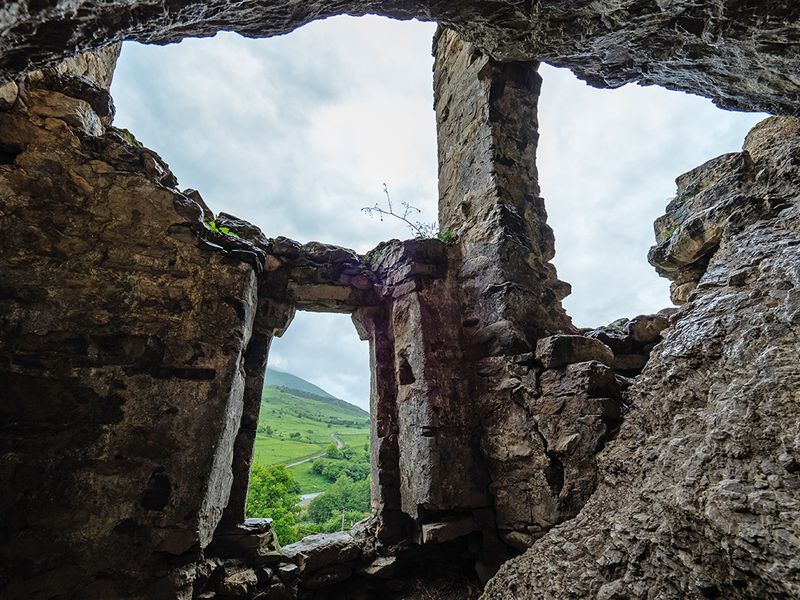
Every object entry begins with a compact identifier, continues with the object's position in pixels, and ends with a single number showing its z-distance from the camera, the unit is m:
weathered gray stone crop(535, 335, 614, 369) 2.67
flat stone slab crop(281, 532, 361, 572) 2.59
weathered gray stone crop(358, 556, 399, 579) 2.66
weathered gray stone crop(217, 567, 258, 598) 2.24
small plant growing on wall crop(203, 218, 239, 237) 2.86
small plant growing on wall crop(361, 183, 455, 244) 3.82
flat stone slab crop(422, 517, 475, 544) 2.61
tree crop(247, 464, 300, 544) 5.68
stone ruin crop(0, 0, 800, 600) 1.32
